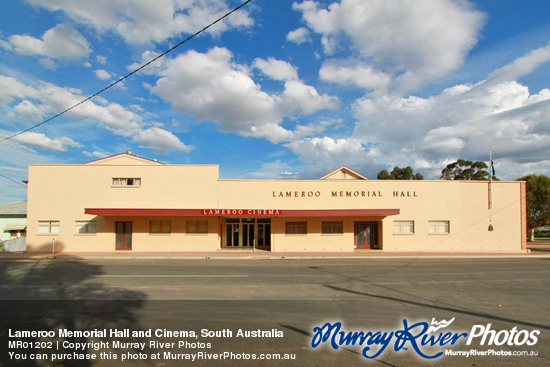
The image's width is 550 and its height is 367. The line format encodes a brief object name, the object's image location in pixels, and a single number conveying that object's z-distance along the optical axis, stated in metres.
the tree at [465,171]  65.88
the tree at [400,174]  71.44
